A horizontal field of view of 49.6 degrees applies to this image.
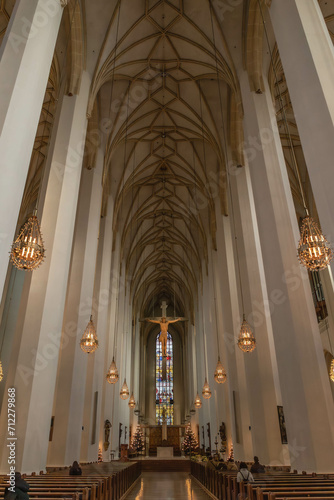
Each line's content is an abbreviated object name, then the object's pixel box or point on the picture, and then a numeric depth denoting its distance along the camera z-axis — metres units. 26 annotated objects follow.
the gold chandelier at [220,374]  13.84
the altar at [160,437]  28.86
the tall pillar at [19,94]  5.11
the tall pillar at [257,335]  9.98
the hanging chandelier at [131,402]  21.81
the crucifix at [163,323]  18.47
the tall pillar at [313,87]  5.76
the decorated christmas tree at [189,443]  25.40
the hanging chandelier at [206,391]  17.84
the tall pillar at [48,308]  7.16
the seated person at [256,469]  8.57
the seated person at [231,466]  10.53
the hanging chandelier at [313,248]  5.57
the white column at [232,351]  12.66
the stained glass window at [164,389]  33.97
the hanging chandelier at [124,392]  17.81
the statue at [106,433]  16.14
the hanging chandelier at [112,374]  12.61
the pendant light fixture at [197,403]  21.22
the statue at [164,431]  25.64
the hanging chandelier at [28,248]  5.62
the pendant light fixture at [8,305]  15.46
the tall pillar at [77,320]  9.98
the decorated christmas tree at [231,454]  14.86
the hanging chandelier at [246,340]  9.50
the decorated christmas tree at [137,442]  25.83
